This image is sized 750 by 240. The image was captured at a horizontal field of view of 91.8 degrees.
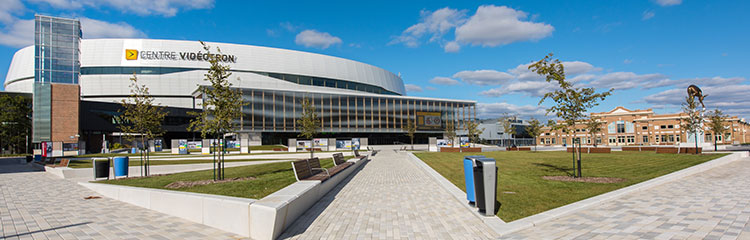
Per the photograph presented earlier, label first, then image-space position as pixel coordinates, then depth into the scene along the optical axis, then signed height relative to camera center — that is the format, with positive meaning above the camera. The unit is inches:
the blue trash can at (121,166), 534.3 -40.7
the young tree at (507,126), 1898.3 +31.9
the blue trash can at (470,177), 272.8 -34.8
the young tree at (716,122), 1398.9 +25.2
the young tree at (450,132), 1948.8 +2.3
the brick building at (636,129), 2929.6 +7.7
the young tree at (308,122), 992.9 +36.9
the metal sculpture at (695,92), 1359.5 +140.7
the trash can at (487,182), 254.7 -35.5
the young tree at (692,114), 1248.2 +52.8
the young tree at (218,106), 439.8 +37.8
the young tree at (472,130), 1857.8 +13.1
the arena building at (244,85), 2177.7 +416.7
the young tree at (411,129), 2067.4 +26.6
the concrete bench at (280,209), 215.6 -48.4
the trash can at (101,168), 533.3 -43.6
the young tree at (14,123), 2007.9 +99.6
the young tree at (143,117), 568.4 +33.4
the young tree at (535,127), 1830.7 +23.5
